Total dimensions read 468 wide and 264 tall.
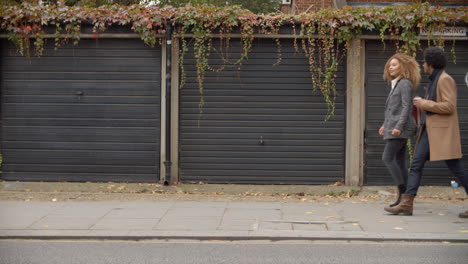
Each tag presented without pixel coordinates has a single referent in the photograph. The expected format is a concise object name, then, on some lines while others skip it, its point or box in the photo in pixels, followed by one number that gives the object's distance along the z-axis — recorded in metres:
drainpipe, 10.16
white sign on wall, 10.02
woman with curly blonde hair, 7.64
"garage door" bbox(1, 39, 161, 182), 10.45
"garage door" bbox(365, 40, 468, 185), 10.20
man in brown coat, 7.40
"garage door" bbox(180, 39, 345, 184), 10.35
